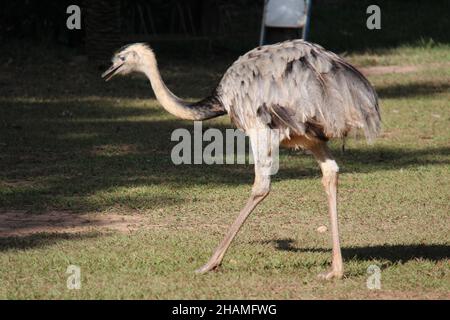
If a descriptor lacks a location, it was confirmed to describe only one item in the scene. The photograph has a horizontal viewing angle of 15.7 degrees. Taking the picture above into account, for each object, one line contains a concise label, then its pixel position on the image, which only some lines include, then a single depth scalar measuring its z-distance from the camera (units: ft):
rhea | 37.10
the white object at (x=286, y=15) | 97.72
